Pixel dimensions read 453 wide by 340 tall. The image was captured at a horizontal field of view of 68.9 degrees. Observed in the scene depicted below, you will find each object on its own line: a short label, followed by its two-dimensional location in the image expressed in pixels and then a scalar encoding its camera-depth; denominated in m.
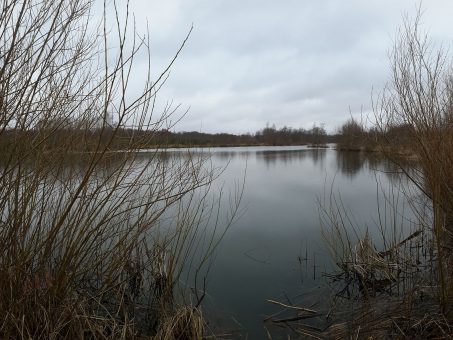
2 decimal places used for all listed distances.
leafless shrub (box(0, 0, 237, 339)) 2.24
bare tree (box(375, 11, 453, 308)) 3.96
